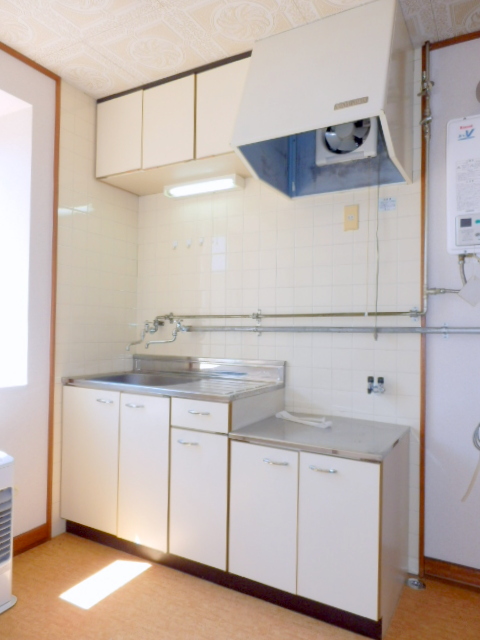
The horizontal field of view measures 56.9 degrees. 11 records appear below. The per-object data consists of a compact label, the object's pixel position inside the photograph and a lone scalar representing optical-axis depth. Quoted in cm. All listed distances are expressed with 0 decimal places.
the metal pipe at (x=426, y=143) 208
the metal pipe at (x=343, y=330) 201
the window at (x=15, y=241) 233
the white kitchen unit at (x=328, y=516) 160
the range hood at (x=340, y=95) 174
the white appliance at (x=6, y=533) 181
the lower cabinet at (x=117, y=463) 216
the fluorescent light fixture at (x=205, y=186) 253
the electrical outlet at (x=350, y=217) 227
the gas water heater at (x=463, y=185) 196
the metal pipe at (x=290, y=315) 213
